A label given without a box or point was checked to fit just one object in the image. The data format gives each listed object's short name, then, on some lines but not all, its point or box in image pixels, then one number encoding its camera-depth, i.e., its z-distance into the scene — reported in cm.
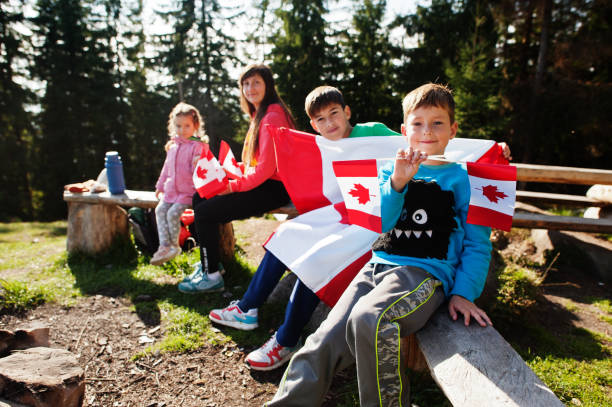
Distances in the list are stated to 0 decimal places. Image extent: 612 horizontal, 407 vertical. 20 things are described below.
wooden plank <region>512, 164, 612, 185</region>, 365
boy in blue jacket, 160
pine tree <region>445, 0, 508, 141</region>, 1014
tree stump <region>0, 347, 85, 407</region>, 164
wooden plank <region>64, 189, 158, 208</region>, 419
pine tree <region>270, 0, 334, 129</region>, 1343
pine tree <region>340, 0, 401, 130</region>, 1335
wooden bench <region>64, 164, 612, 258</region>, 379
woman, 310
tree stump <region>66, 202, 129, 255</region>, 457
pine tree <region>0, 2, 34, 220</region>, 1666
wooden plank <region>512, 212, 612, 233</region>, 378
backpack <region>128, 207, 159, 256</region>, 467
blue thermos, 447
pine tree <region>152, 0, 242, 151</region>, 1739
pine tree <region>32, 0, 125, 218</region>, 1738
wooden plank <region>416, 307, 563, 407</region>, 122
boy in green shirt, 241
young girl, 383
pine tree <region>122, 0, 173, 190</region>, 1828
